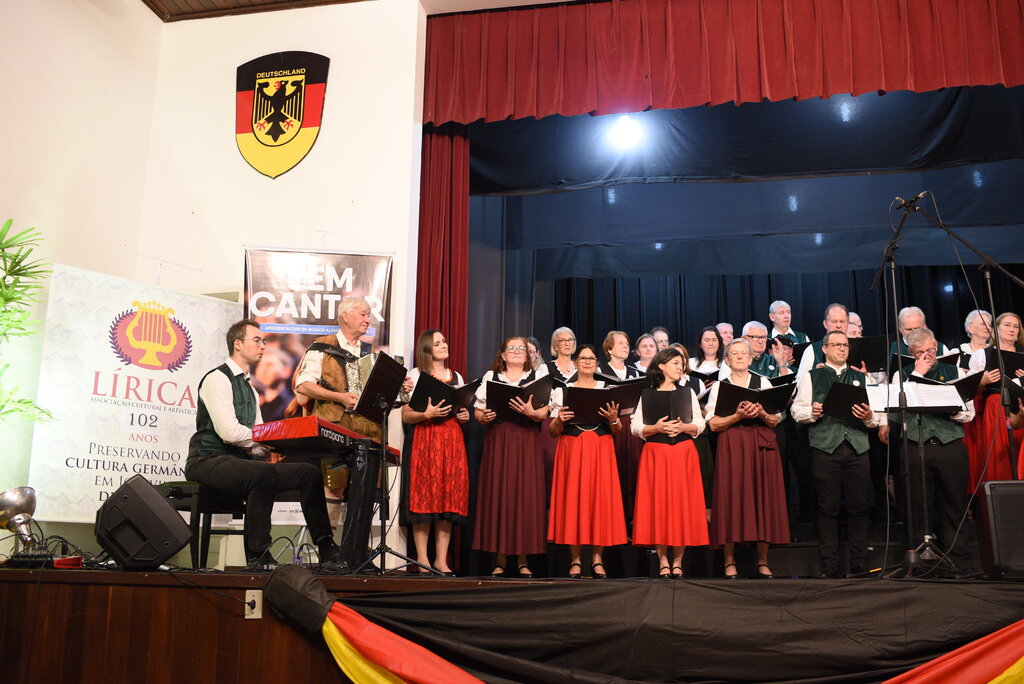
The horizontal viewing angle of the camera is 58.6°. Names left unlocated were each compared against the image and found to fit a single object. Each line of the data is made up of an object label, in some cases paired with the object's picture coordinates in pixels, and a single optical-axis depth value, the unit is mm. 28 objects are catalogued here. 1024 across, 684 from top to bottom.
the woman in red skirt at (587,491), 4867
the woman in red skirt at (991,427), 5258
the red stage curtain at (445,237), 6320
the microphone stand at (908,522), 4094
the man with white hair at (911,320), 6371
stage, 3492
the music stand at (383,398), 4184
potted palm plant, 5020
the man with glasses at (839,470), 5062
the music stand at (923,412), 4168
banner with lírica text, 5270
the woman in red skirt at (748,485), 4797
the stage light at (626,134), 6496
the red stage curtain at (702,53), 5973
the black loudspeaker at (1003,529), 3859
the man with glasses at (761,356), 6312
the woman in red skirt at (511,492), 5105
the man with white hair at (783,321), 6852
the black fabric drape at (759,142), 6113
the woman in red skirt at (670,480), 4742
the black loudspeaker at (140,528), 3951
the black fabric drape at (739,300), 8188
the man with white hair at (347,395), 4312
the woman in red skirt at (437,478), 5152
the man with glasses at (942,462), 5113
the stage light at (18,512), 4457
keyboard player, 4211
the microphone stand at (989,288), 4320
